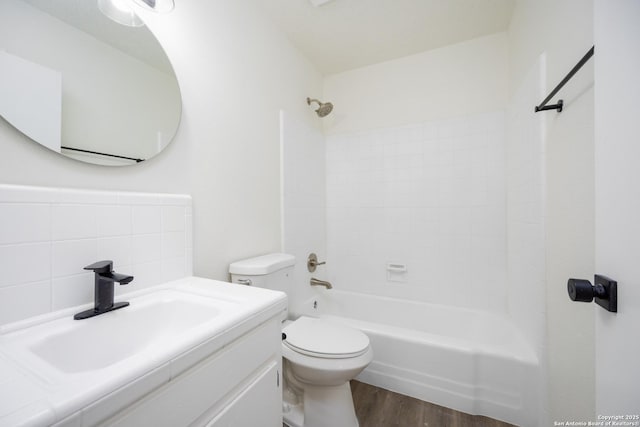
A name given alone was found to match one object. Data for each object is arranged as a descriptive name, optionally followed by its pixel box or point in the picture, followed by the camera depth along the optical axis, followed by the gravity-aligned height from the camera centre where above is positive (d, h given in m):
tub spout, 1.96 -0.56
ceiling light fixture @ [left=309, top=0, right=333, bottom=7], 1.50 +1.31
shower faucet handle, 2.09 -0.42
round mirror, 0.69 +0.44
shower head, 2.07 +0.90
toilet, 1.15 -0.70
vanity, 0.39 -0.31
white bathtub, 1.29 -0.87
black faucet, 0.71 -0.22
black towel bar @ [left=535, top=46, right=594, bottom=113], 0.81 +0.51
